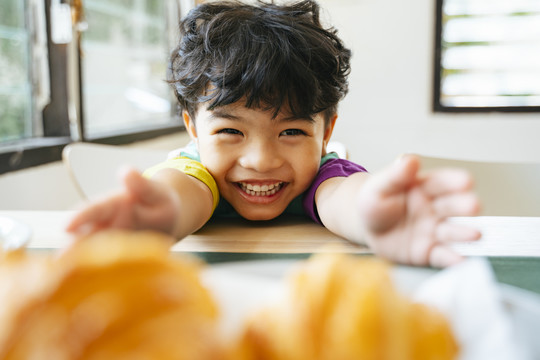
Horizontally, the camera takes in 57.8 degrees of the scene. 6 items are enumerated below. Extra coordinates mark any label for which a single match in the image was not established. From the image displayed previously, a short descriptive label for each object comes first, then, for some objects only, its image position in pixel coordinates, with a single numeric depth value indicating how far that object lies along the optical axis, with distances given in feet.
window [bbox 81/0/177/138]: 7.44
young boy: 2.25
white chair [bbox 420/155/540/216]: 4.07
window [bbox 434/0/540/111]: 9.75
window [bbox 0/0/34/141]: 5.34
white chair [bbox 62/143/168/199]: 4.18
